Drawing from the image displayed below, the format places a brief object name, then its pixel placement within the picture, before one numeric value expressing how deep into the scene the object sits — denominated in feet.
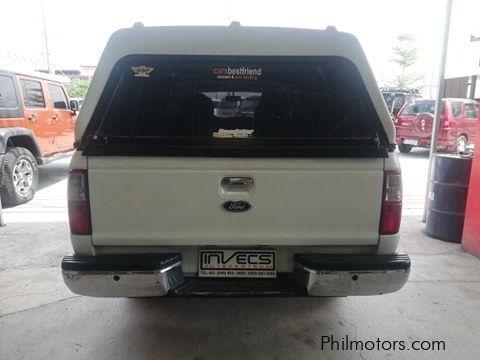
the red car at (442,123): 35.14
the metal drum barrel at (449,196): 14.56
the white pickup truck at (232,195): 7.18
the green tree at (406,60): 121.08
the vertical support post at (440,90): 15.61
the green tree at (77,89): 96.40
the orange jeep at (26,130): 19.25
